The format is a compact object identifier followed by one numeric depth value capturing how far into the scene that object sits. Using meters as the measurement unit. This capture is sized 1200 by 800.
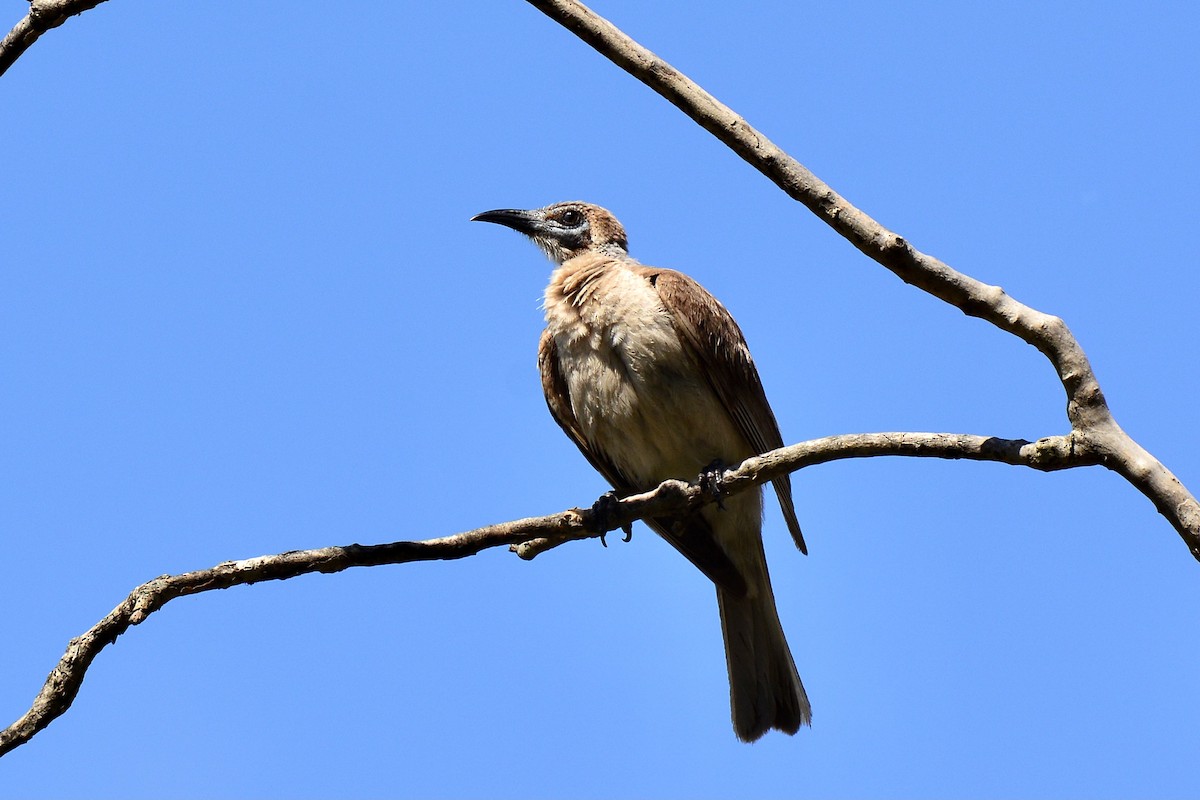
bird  12.87
